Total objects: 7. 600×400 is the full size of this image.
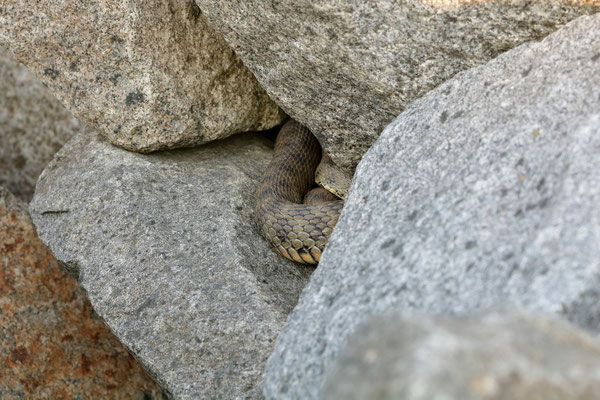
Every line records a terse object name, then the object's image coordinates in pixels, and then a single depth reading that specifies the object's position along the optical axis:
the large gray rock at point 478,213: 3.37
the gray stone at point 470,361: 2.33
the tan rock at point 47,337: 7.34
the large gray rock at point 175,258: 5.84
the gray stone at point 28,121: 10.18
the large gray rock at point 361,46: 5.23
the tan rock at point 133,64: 6.82
